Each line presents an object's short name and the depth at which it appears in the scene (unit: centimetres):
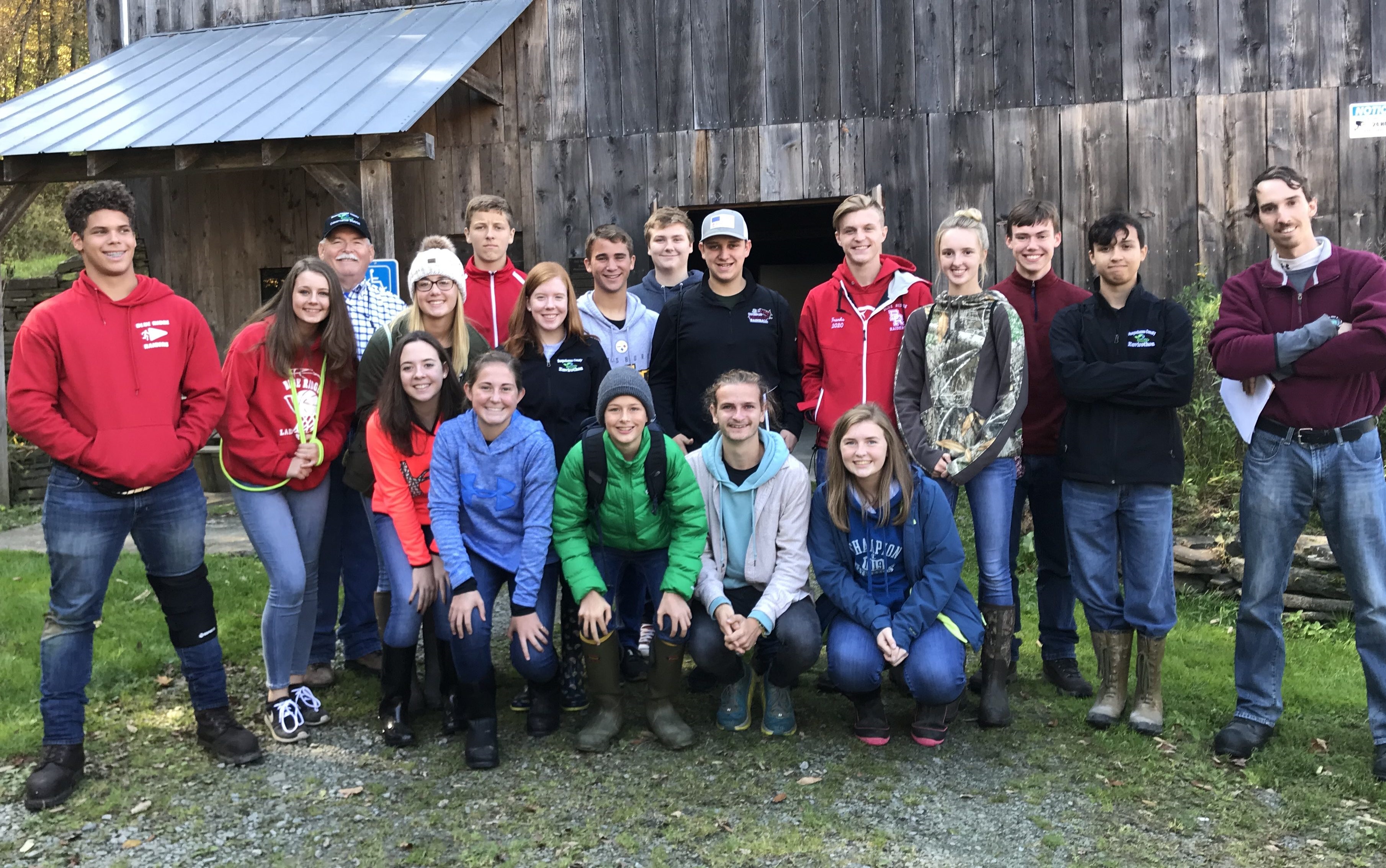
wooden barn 788
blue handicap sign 801
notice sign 766
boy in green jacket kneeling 409
